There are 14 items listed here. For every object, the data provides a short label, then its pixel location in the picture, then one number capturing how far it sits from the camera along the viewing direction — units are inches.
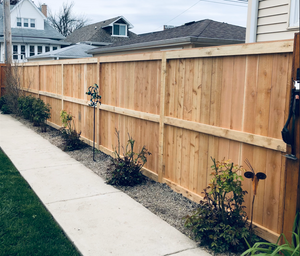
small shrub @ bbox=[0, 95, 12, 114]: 529.3
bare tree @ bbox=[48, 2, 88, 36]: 2026.3
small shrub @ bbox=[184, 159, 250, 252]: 131.4
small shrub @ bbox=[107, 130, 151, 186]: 210.5
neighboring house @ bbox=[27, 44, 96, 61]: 914.1
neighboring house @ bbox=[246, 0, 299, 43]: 244.2
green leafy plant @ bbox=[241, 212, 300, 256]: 101.1
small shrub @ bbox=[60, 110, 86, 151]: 304.3
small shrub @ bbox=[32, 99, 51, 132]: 392.2
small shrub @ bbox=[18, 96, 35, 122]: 428.1
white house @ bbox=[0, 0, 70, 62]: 1314.0
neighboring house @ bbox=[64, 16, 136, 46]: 1259.8
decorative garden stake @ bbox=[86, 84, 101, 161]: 266.7
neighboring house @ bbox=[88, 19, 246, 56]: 545.0
